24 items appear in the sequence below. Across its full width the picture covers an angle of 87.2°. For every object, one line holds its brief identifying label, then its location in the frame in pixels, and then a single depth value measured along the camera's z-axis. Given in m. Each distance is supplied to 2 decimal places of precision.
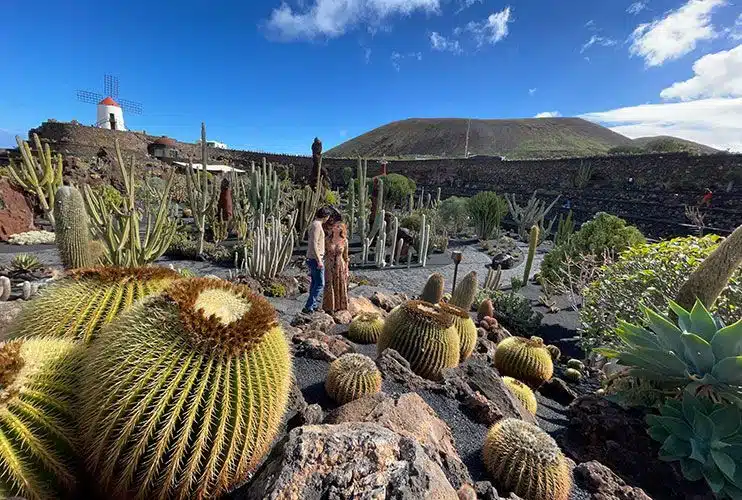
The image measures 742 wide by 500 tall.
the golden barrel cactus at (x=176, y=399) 1.40
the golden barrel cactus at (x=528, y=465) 2.12
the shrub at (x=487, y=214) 16.45
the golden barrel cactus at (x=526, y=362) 4.10
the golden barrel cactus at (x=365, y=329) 4.52
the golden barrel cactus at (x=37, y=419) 1.33
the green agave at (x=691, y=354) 2.46
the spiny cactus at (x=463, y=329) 3.99
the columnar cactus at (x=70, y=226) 4.81
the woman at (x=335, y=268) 5.83
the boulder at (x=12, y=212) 10.58
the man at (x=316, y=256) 5.78
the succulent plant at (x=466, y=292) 6.27
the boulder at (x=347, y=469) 1.35
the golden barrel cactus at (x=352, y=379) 2.80
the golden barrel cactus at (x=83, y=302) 1.83
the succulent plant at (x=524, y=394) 3.42
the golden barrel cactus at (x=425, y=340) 3.51
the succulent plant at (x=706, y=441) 2.27
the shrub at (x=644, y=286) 4.20
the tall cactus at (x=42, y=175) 8.58
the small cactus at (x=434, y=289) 5.66
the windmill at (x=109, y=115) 44.28
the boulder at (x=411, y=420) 2.14
